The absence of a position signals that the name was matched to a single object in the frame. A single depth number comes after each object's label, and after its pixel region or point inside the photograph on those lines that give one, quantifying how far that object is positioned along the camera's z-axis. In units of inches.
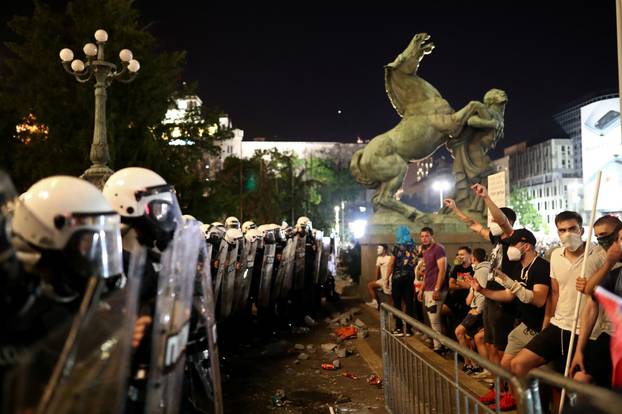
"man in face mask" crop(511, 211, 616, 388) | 188.4
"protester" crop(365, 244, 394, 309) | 435.2
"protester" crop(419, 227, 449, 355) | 333.1
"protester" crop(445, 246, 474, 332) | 318.3
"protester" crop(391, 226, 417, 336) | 399.9
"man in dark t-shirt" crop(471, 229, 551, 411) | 206.1
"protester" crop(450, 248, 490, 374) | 254.2
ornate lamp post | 519.5
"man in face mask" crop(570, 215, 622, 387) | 170.7
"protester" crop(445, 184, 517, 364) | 230.2
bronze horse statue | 554.3
